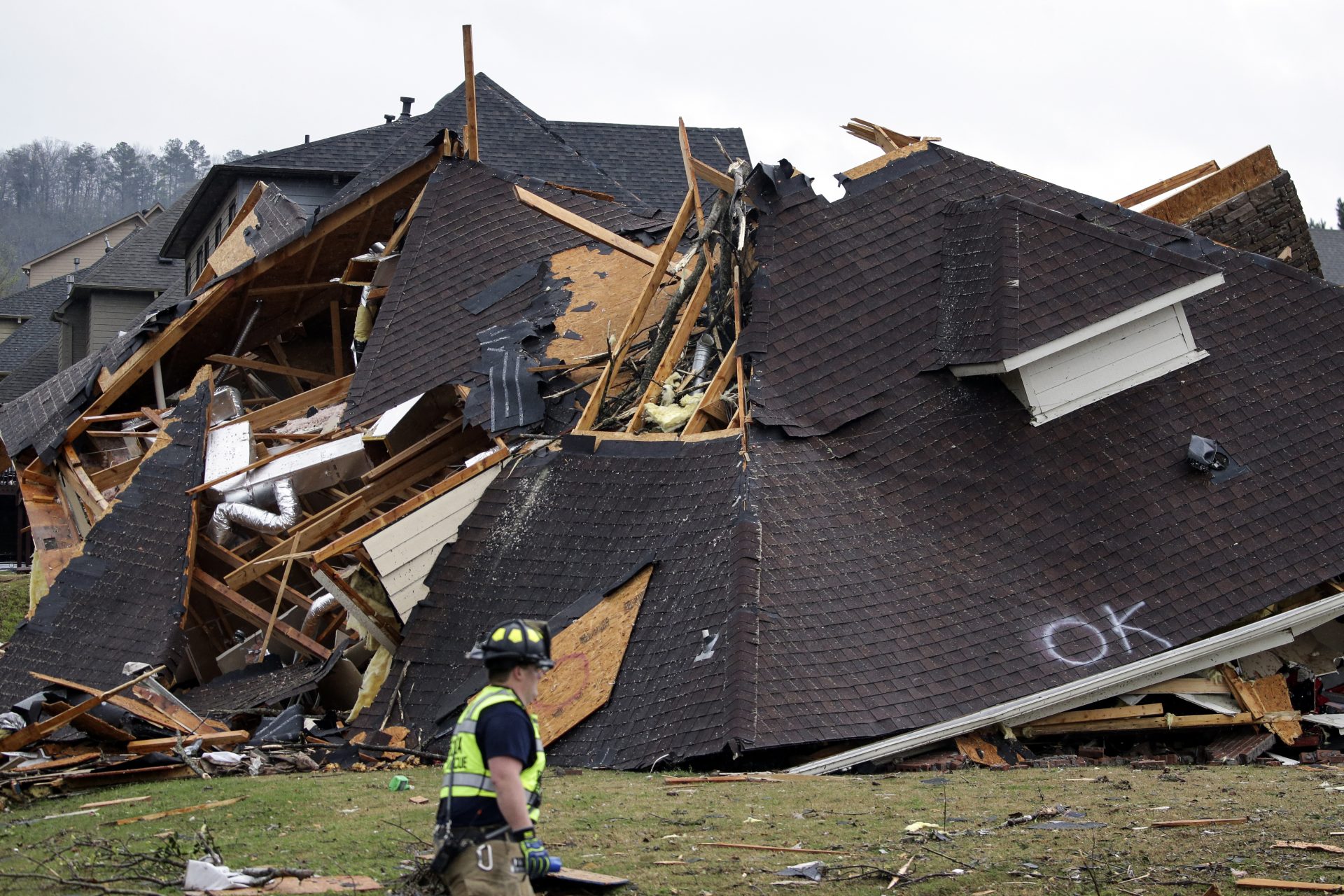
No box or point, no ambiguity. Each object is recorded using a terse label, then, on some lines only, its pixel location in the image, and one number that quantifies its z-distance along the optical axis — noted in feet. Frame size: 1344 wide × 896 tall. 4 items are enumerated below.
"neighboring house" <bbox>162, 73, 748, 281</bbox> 142.41
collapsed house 67.15
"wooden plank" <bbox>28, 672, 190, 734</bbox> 68.44
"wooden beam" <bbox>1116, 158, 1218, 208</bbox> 97.60
